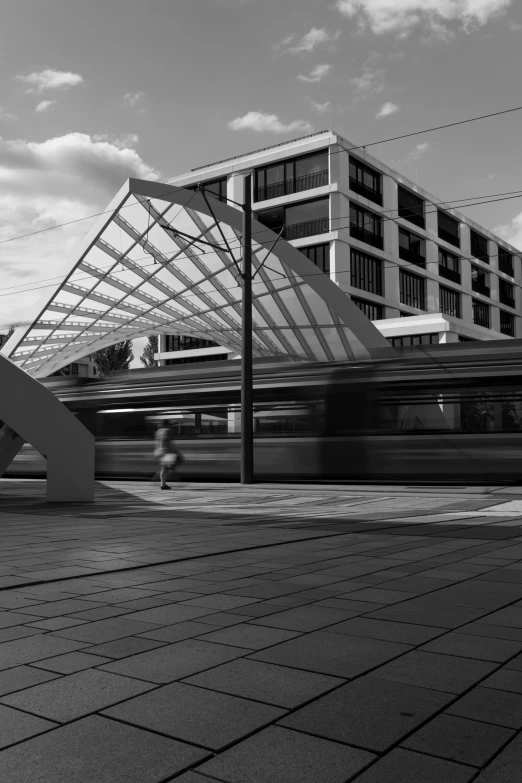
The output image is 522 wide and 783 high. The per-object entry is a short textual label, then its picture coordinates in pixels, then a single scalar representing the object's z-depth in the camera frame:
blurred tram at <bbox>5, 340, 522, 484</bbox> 16.20
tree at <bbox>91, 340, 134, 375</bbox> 61.59
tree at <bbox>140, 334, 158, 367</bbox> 63.78
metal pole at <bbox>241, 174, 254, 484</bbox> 18.09
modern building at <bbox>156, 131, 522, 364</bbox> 43.06
